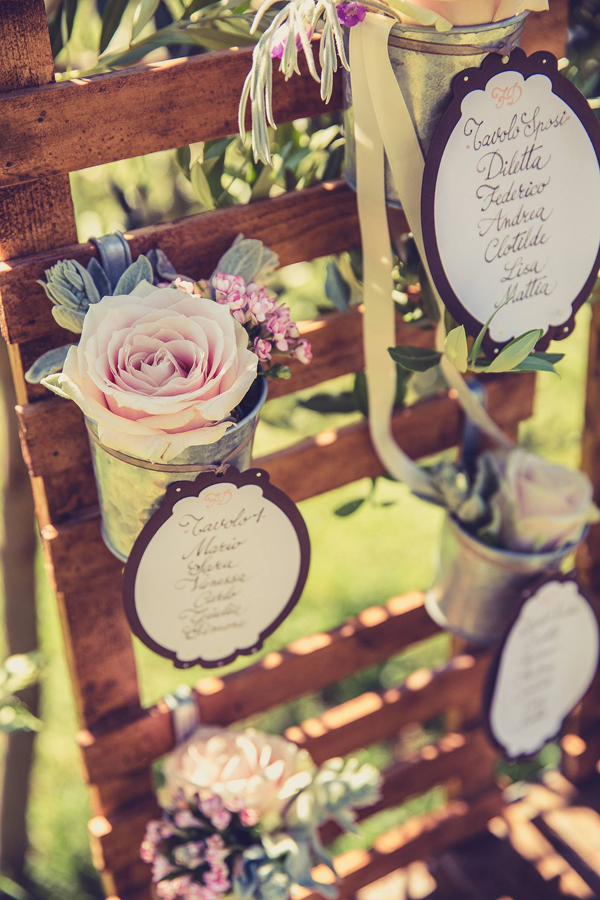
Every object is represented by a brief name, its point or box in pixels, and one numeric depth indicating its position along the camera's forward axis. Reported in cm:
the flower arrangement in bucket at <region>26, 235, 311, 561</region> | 71
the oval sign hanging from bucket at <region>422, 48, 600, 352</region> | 79
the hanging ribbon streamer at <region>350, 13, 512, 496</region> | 77
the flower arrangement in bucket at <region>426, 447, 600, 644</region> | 110
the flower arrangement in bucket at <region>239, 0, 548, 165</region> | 71
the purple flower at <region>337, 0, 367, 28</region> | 74
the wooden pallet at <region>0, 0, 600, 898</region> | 79
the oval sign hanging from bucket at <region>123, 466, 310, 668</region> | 83
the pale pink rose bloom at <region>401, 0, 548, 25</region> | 73
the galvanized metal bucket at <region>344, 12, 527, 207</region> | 76
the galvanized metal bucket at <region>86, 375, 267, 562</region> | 78
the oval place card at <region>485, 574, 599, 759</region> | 119
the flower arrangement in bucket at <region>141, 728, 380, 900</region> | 102
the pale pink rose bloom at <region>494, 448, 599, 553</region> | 110
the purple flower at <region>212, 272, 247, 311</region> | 78
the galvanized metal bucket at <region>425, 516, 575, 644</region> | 111
